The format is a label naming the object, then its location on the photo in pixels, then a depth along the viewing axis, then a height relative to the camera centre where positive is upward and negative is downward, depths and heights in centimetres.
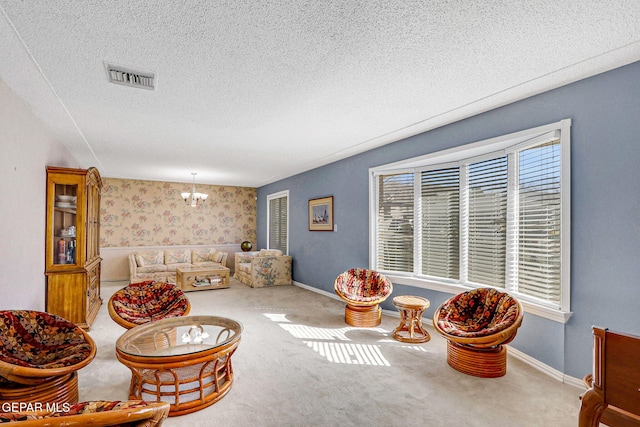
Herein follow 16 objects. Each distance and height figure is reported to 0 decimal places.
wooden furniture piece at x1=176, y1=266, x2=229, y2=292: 635 -128
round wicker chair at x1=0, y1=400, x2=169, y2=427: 92 -60
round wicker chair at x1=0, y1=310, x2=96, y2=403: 184 -92
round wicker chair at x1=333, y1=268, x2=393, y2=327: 400 -100
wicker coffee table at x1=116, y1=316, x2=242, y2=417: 217 -114
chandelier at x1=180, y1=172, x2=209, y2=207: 695 +40
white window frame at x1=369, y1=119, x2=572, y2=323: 261 +33
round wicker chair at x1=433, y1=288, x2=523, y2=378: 258 -98
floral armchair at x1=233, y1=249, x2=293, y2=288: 660 -115
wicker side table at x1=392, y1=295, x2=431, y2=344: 355 -120
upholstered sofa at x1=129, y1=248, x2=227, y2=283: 662 -107
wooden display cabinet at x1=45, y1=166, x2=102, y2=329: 367 -38
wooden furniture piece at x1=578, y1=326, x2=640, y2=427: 134 -71
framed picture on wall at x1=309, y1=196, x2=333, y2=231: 582 +3
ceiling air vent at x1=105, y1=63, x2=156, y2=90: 238 +106
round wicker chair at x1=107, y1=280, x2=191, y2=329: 308 -94
